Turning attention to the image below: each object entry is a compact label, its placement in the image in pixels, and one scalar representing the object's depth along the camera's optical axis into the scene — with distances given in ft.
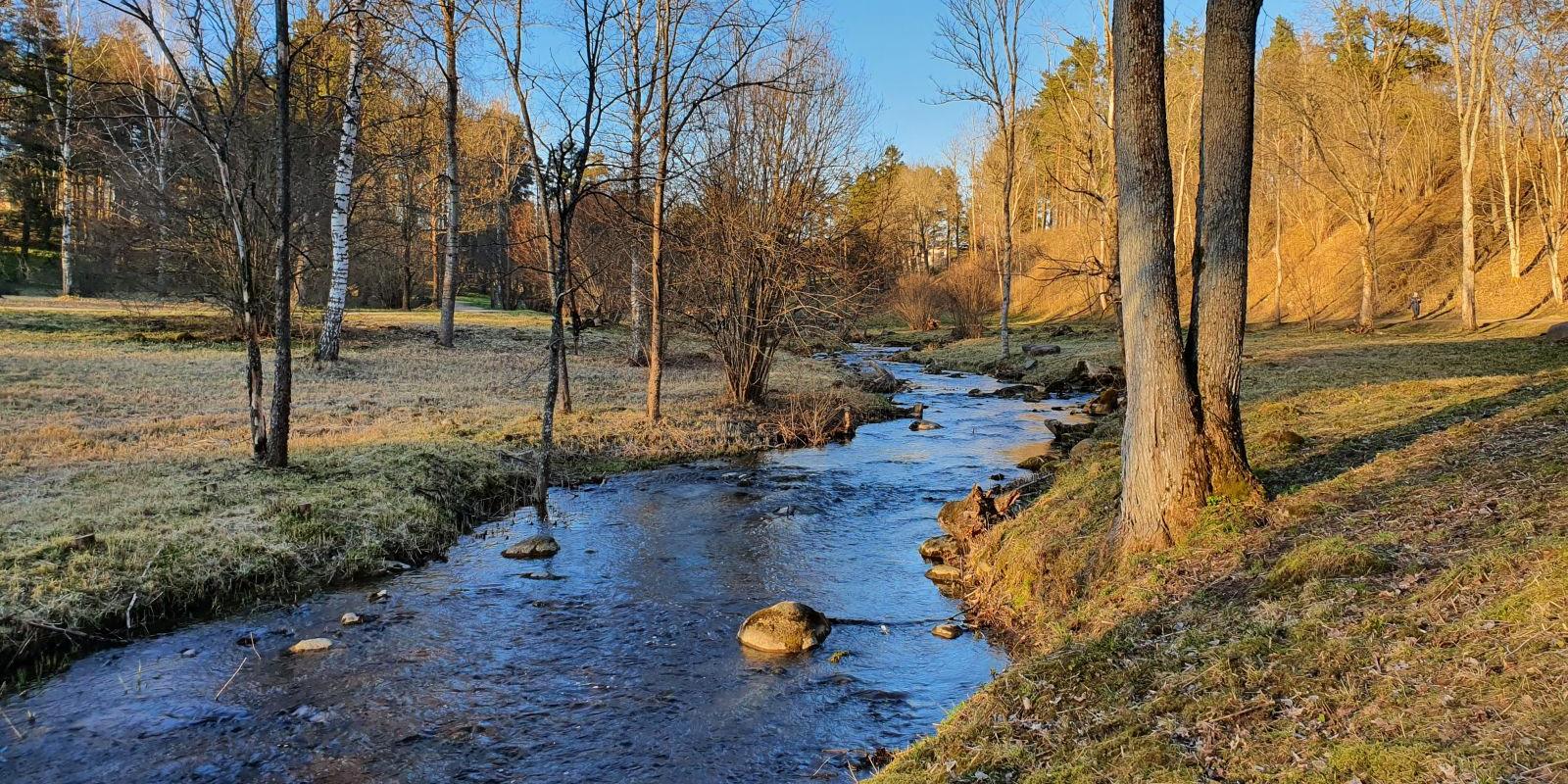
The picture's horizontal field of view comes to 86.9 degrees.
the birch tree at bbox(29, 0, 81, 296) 100.19
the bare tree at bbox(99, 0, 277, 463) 25.77
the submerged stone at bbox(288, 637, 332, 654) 19.79
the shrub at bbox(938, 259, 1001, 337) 123.44
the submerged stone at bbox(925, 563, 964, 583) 25.62
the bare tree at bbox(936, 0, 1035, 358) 83.25
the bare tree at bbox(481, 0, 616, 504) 29.99
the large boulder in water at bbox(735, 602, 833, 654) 20.47
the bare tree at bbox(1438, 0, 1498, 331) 73.10
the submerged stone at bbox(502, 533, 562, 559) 27.71
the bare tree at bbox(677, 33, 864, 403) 49.80
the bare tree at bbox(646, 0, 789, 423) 39.63
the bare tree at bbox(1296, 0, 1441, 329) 81.97
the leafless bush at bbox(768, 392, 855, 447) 47.32
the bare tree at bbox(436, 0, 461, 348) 56.63
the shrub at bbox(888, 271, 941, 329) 139.95
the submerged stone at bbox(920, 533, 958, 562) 27.68
